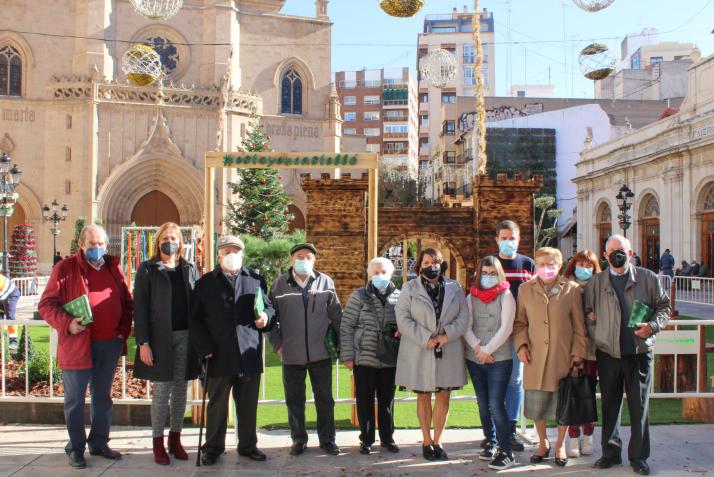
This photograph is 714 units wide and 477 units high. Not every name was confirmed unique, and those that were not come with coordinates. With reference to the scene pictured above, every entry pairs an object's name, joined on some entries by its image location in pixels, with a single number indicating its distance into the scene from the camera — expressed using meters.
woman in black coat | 5.54
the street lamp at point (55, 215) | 26.27
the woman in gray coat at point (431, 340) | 5.58
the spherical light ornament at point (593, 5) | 10.30
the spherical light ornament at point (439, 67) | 17.00
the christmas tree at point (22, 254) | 26.00
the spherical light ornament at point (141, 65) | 16.97
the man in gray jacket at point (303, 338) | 5.87
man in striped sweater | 6.03
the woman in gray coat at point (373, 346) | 5.79
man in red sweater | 5.48
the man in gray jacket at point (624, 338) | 5.46
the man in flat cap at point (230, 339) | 5.58
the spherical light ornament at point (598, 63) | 12.37
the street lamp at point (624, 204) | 18.59
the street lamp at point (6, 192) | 18.61
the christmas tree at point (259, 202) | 26.44
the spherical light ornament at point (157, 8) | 12.82
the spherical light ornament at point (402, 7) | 10.02
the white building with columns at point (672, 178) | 23.37
